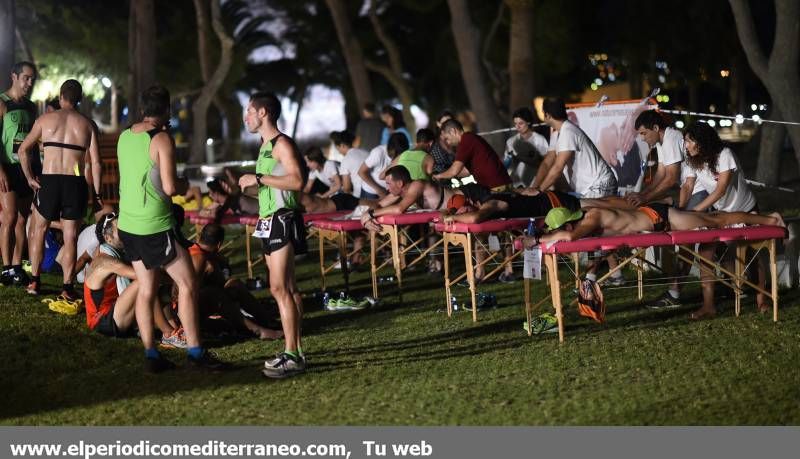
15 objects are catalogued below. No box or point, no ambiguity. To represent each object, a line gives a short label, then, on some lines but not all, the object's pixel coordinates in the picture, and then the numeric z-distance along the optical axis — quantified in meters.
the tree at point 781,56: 26.91
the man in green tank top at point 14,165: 18.06
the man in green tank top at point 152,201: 12.39
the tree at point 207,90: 46.78
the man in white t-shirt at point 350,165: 22.74
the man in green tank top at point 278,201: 12.31
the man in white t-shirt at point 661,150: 17.24
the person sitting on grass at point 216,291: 15.19
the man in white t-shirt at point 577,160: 18.49
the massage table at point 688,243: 14.04
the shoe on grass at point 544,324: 14.83
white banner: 21.41
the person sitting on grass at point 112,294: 14.78
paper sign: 14.52
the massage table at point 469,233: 15.94
